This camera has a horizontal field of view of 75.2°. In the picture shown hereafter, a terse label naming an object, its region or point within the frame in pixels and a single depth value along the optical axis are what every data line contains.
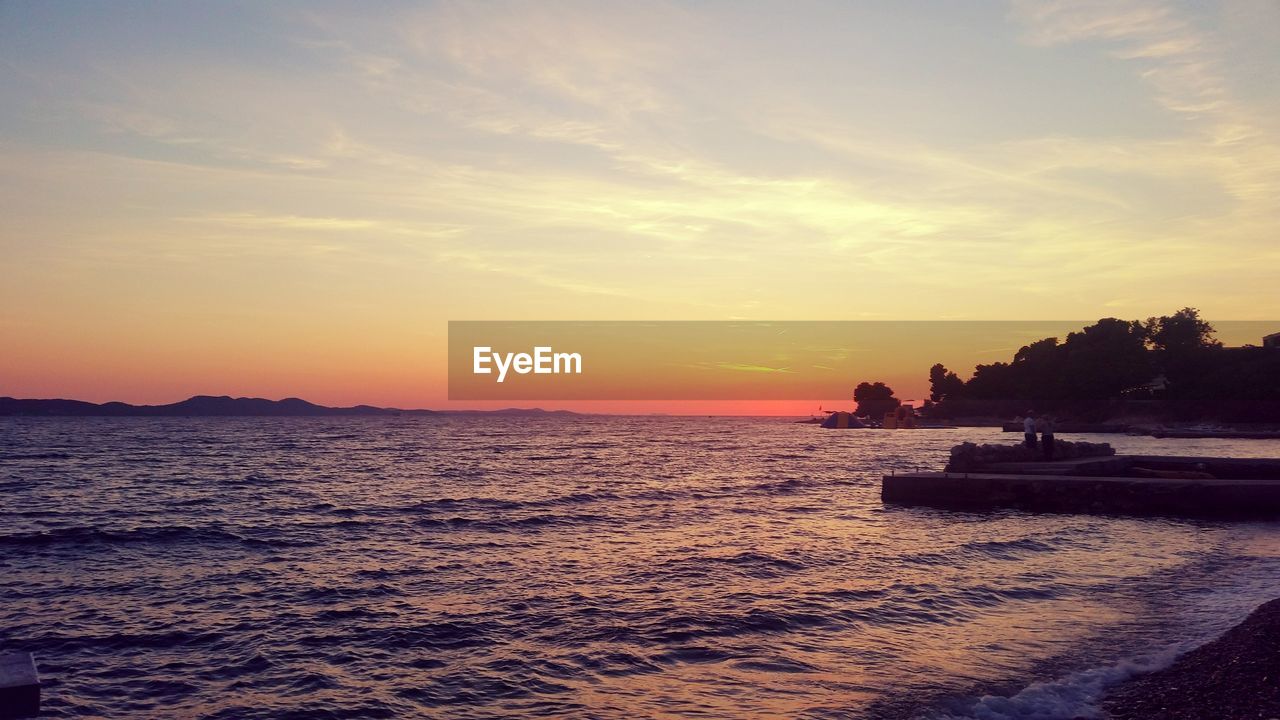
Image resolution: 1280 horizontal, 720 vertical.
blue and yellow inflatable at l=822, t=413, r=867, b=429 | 186.38
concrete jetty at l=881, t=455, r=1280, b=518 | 29.17
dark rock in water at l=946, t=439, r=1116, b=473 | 37.56
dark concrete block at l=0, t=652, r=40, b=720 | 4.30
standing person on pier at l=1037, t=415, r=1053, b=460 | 38.57
